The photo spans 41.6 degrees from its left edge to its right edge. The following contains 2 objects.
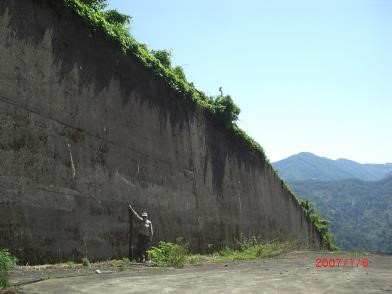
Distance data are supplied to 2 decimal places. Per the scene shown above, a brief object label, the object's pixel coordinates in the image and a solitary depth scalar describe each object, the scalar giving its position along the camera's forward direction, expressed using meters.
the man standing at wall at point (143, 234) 11.87
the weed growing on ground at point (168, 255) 11.48
